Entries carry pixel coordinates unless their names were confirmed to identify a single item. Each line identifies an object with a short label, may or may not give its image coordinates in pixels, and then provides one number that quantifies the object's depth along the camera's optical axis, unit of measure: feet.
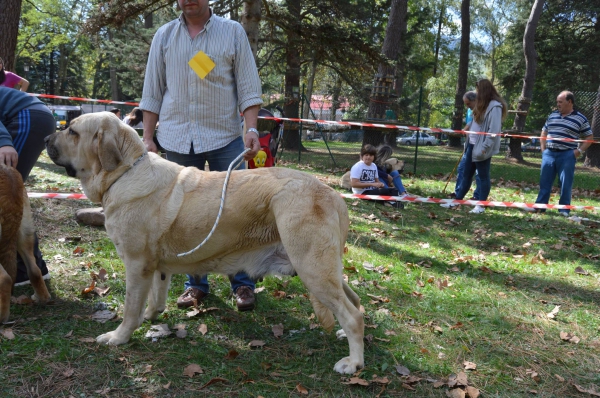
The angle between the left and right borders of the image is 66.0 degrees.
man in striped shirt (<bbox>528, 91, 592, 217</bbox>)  26.02
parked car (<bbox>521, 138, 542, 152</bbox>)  107.24
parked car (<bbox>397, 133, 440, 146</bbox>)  137.39
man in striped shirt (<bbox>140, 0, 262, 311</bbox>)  11.91
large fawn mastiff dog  9.36
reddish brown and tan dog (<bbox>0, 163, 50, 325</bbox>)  10.46
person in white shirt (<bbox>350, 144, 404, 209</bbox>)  27.25
